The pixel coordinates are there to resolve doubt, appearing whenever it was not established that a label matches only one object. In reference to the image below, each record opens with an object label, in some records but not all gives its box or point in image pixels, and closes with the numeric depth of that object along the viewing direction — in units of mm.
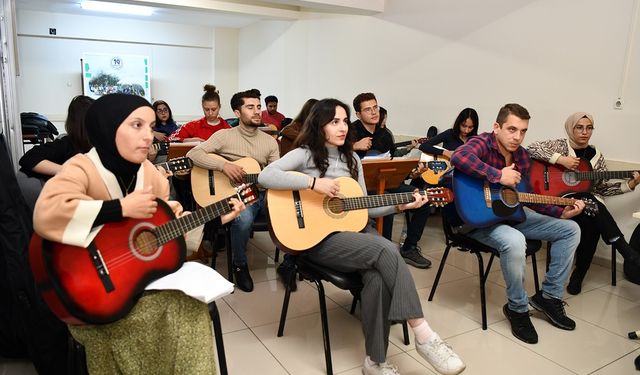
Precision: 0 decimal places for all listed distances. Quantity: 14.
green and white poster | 8656
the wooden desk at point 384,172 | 3043
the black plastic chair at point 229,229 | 2918
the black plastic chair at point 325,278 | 1979
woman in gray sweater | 1875
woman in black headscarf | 1383
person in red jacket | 3957
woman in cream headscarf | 3102
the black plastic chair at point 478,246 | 2521
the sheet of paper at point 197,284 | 1380
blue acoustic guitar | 2471
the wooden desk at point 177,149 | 3197
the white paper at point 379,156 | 3216
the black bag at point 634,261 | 2859
